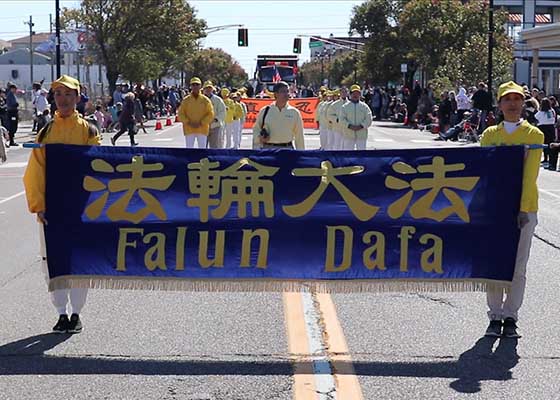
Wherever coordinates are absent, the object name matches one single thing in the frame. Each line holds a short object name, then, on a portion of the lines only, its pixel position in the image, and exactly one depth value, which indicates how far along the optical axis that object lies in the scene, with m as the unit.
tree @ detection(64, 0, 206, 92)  52.19
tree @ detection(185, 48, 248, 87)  106.44
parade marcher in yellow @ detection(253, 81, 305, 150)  12.61
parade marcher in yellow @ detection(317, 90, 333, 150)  23.80
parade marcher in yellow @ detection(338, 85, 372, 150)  18.25
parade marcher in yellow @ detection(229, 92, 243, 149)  26.66
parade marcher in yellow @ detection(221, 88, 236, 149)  25.62
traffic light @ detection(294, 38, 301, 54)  68.06
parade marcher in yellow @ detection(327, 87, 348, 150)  20.17
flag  56.08
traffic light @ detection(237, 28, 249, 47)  63.44
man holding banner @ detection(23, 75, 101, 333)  7.36
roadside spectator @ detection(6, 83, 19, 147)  30.98
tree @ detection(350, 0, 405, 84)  59.78
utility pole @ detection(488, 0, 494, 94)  36.41
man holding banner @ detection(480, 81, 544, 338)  7.29
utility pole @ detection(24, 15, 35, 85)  84.75
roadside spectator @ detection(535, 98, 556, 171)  23.42
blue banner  7.36
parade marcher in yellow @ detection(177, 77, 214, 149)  19.53
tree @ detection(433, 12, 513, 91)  43.22
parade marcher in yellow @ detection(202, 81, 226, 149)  21.62
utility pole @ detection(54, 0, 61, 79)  38.97
